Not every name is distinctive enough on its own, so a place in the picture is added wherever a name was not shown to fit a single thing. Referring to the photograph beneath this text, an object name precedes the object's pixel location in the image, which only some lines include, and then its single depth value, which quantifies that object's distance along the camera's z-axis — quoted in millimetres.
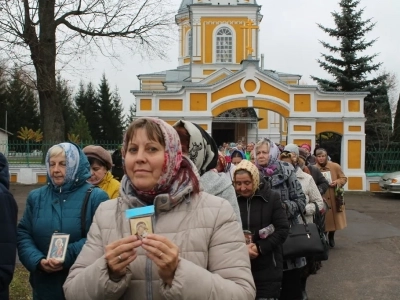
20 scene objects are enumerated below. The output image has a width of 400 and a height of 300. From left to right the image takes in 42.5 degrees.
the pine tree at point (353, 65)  29594
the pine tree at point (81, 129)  47062
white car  17750
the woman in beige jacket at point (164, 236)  1994
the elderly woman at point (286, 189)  5160
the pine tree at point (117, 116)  54759
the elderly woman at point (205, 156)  3010
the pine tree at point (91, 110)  55625
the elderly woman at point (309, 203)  5963
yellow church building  19812
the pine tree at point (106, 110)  54781
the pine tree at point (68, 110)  55644
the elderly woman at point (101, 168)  4672
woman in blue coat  3557
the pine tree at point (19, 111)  52594
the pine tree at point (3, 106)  52531
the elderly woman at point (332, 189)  9205
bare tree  19891
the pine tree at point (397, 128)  28648
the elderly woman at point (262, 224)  4266
